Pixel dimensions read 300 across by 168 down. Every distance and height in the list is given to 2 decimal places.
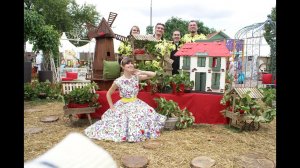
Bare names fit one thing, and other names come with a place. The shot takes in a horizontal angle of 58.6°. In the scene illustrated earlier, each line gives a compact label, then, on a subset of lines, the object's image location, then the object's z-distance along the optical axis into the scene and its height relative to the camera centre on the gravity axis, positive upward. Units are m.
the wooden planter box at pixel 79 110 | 5.01 -0.75
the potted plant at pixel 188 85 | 5.28 -0.25
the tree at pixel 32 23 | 7.57 +1.40
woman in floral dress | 4.44 -0.79
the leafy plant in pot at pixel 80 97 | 5.06 -0.50
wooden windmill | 6.23 +0.58
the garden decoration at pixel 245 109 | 4.75 -0.66
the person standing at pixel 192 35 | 5.95 +0.86
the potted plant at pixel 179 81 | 5.27 -0.17
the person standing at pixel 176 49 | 6.17 +0.53
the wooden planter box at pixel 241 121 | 4.79 -0.91
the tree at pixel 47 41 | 8.75 +1.04
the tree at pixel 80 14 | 32.75 +7.03
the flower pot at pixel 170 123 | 4.98 -0.95
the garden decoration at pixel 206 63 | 5.05 +0.19
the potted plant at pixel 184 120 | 5.05 -0.91
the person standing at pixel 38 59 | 18.23 +0.83
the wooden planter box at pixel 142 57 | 5.53 +0.31
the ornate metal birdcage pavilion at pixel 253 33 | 10.78 +1.69
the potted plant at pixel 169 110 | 5.01 -0.74
